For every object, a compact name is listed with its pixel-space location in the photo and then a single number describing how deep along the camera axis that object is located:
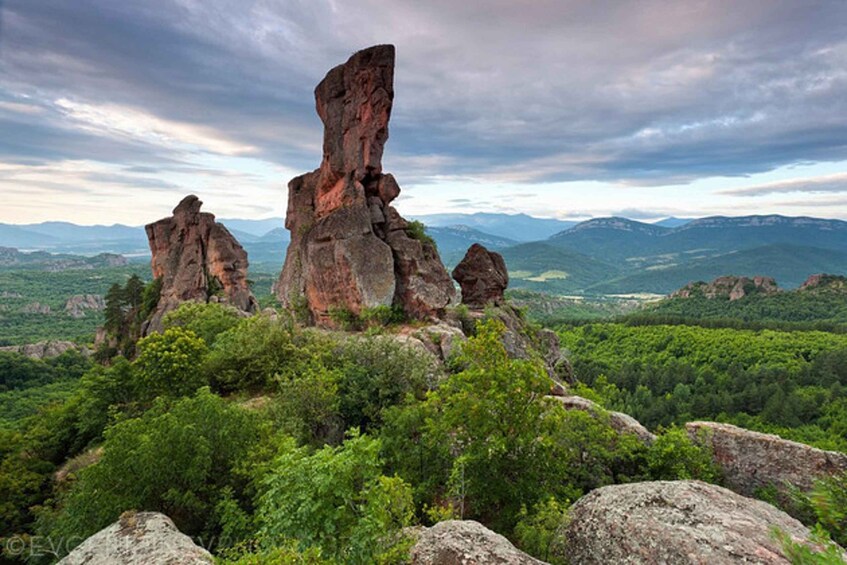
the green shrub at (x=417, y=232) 40.00
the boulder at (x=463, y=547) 7.89
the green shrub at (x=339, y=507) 7.26
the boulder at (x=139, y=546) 7.95
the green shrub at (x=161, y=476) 10.34
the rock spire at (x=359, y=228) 35.28
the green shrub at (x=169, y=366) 19.56
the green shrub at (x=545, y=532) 9.84
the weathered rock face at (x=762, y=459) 13.45
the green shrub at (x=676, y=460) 13.81
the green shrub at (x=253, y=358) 21.14
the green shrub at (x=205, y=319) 29.23
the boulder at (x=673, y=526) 7.89
